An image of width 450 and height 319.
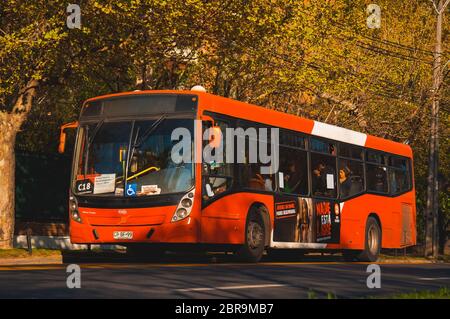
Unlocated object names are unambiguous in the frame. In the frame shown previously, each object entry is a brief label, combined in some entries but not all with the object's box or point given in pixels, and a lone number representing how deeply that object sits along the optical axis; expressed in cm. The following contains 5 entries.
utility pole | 3747
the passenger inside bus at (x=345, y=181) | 2567
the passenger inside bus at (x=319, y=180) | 2430
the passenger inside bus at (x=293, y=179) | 2278
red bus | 1966
